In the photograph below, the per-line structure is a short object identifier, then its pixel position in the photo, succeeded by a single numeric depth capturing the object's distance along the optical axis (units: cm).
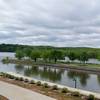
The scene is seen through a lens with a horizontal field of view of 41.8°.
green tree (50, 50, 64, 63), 4297
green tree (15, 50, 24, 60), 5127
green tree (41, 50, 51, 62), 4361
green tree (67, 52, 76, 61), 4206
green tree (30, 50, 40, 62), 4633
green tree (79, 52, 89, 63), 3989
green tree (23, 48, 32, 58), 5033
